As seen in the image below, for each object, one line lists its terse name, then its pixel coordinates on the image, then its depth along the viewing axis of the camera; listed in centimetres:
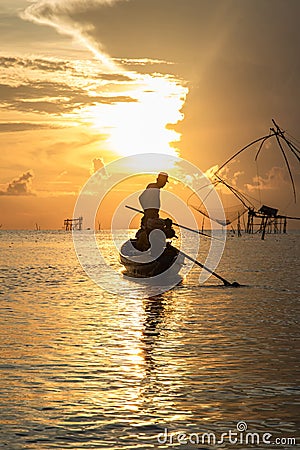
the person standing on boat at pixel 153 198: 3925
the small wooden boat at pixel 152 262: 4028
